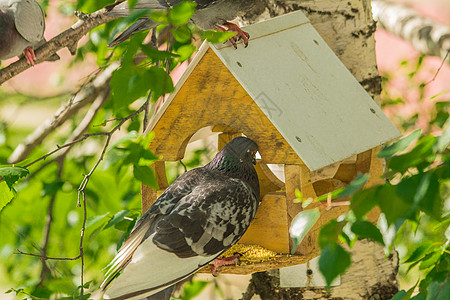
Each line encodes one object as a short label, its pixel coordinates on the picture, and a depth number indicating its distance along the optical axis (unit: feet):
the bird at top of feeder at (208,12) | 24.07
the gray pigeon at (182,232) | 23.30
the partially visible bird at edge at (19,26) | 26.49
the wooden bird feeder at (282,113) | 23.53
